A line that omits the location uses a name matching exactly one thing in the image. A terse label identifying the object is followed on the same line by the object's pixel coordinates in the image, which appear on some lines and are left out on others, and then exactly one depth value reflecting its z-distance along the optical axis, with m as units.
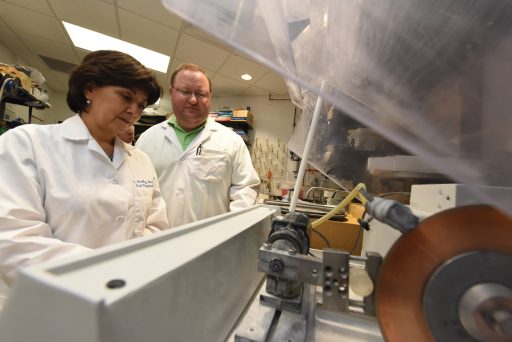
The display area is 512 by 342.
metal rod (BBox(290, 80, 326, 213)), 0.64
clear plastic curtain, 0.28
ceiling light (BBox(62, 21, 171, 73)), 2.47
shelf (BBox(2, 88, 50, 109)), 2.08
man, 1.35
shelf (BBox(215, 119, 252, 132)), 3.66
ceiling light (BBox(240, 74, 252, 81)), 3.14
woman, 0.62
